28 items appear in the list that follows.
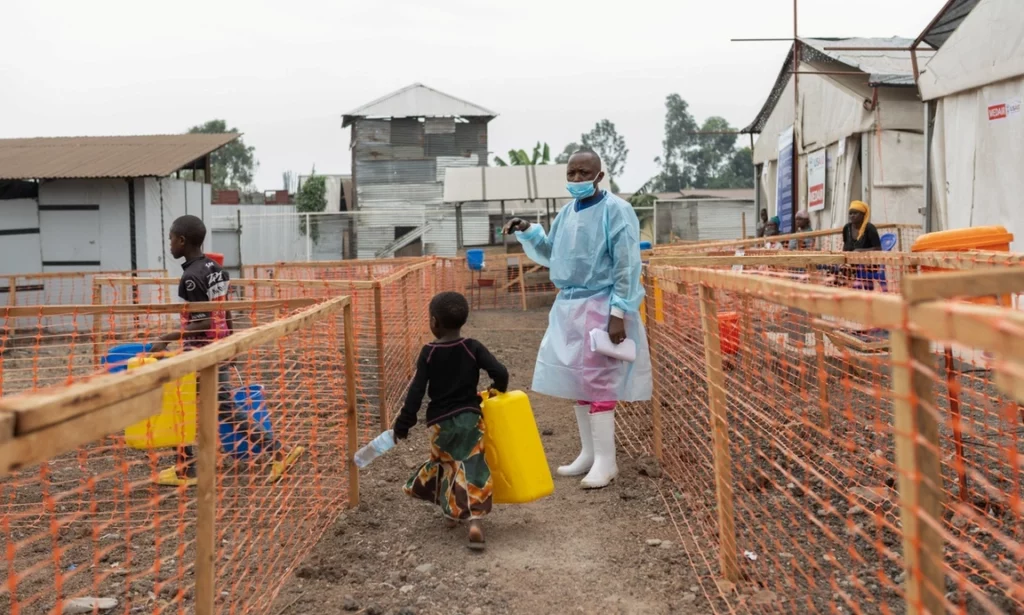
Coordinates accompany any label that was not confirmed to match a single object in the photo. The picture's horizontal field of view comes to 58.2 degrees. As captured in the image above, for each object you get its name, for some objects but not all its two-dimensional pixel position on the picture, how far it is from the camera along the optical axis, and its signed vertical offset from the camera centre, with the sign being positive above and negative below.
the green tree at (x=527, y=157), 32.66 +3.28
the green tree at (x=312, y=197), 38.22 +2.32
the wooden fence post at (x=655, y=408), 5.46 -0.96
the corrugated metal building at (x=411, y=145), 35.88 +4.17
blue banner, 17.27 +1.14
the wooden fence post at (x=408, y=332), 7.67 -0.73
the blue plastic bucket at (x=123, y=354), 5.33 -0.58
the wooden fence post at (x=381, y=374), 6.19 -0.84
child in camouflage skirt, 4.24 -0.75
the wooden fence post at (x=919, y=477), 1.76 -0.46
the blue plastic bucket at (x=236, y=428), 4.65 -0.90
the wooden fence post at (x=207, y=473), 2.58 -0.62
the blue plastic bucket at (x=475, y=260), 17.42 -0.20
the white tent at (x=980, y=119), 8.63 +1.23
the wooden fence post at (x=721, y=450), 3.49 -0.78
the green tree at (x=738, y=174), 69.50 +5.51
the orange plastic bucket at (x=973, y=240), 5.45 +0.00
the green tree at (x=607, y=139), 82.54 +9.73
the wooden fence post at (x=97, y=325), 5.45 -0.46
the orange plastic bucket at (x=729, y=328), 6.99 -0.66
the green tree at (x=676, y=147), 79.41 +9.19
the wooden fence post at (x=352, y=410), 4.61 -0.80
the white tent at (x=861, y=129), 13.19 +1.74
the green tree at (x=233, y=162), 76.94 +8.09
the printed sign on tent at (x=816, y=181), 15.47 +1.07
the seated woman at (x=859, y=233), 9.41 +0.10
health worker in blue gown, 5.00 -0.32
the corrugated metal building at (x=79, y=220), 16.72 +0.68
